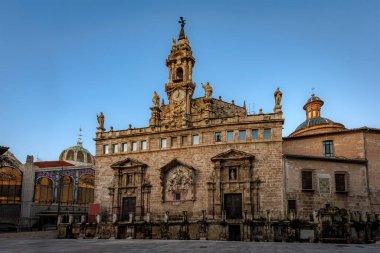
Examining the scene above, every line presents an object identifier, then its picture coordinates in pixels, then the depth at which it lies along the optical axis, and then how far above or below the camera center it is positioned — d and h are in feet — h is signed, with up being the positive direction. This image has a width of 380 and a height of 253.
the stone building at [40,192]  161.48 -0.64
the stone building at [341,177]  117.19 +5.59
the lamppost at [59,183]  174.93 +3.68
